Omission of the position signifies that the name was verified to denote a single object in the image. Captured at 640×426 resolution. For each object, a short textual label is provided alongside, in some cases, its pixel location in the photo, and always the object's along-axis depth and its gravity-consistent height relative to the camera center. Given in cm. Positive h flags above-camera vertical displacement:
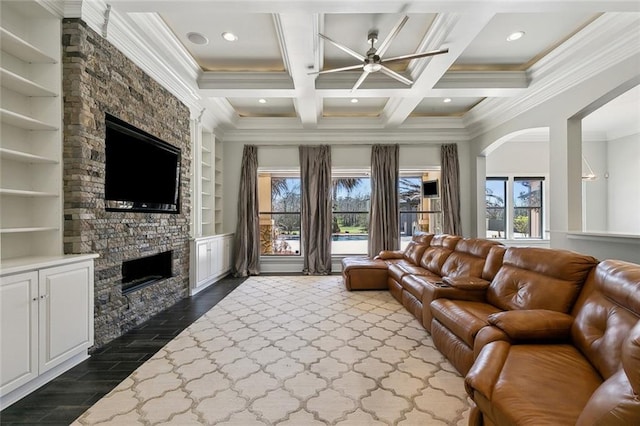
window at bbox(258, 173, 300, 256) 729 -4
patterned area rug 196 -130
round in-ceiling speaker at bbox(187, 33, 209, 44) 363 +215
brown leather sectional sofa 125 -76
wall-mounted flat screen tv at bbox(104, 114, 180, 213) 317 +53
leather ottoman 517 -108
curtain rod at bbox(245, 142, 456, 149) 698 +159
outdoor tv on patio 711 +60
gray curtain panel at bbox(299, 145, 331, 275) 680 +14
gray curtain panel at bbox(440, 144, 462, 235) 687 +56
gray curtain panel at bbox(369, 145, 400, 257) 683 +31
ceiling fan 310 +170
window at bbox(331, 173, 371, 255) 734 +5
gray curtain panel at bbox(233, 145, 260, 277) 670 -8
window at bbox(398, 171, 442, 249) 732 +19
